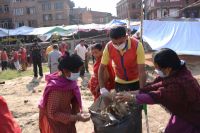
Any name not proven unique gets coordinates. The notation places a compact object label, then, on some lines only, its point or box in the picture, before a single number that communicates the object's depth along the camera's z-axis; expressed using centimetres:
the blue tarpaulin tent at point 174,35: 858
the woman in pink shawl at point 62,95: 178
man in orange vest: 239
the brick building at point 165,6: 2844
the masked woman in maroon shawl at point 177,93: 162
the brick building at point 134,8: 3592
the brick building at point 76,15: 3595
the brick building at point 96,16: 3915
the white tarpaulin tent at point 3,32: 2135
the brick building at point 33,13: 3263
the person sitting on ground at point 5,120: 138
